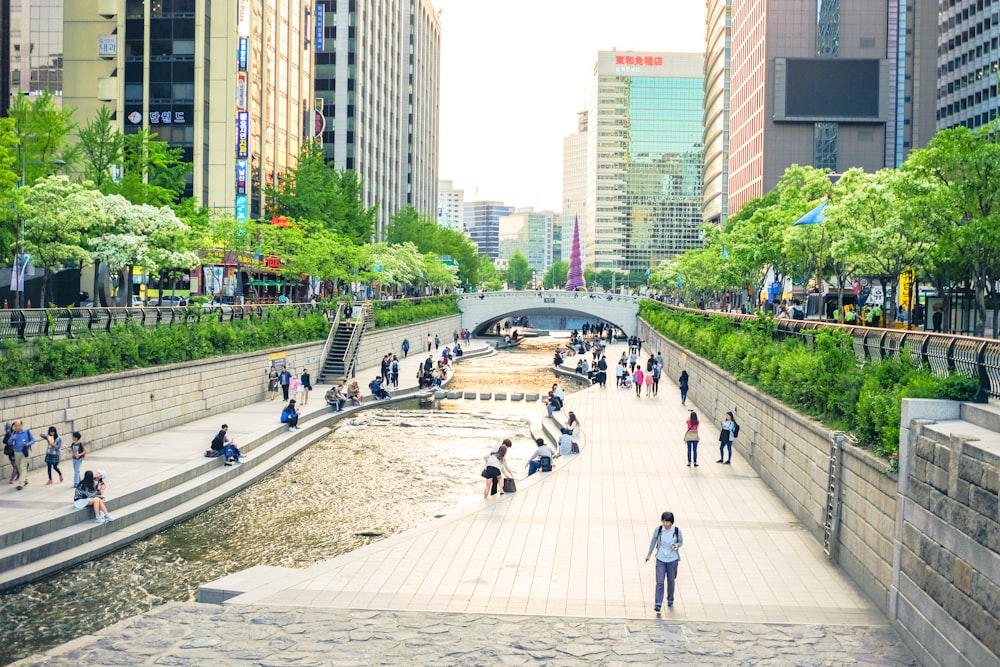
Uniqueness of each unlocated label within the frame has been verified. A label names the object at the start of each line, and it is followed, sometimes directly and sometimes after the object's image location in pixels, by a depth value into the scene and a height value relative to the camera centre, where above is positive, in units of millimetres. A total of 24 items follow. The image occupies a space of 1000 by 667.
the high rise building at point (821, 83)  103250 +25510
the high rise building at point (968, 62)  102938 +29333
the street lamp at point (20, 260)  34781 +1442
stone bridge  101188 -95
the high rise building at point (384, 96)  100188 +25254
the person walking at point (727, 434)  26031 -3594
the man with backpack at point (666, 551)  13250 -3528
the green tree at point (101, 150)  46938 +7642
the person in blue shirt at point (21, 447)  21047 -3465
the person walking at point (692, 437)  25281 -3567
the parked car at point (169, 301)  50500 -140
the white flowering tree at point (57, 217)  34688 +3015
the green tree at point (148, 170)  47188 +7390
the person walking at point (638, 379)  43625 -3472
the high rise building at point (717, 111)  130375 +29289
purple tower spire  172750 +6650
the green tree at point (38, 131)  39125 +7050
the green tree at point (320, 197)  66750 +7660
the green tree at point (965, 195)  26125 +3435
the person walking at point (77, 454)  20656 -3541
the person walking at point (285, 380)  38750 -3375
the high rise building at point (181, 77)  65438 +15817
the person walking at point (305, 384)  39062 -3558
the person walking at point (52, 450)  21322 -3589
